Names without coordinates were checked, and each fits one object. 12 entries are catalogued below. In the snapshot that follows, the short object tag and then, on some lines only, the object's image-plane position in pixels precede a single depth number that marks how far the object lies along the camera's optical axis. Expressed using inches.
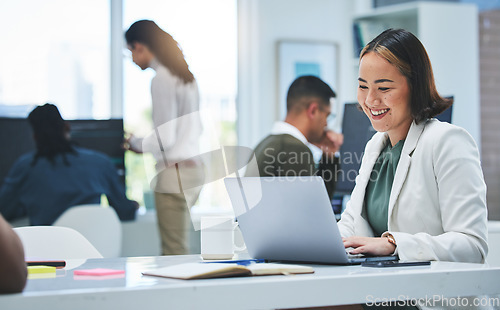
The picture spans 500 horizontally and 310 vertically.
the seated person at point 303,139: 154.2
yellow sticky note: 93.3
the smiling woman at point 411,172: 102.0
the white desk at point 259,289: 83.0
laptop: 96.9
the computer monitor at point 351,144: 157.0
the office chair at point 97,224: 171.0
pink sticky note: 91.8
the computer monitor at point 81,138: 220.4
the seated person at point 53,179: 201.0
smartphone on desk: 93.6
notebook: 88.7
